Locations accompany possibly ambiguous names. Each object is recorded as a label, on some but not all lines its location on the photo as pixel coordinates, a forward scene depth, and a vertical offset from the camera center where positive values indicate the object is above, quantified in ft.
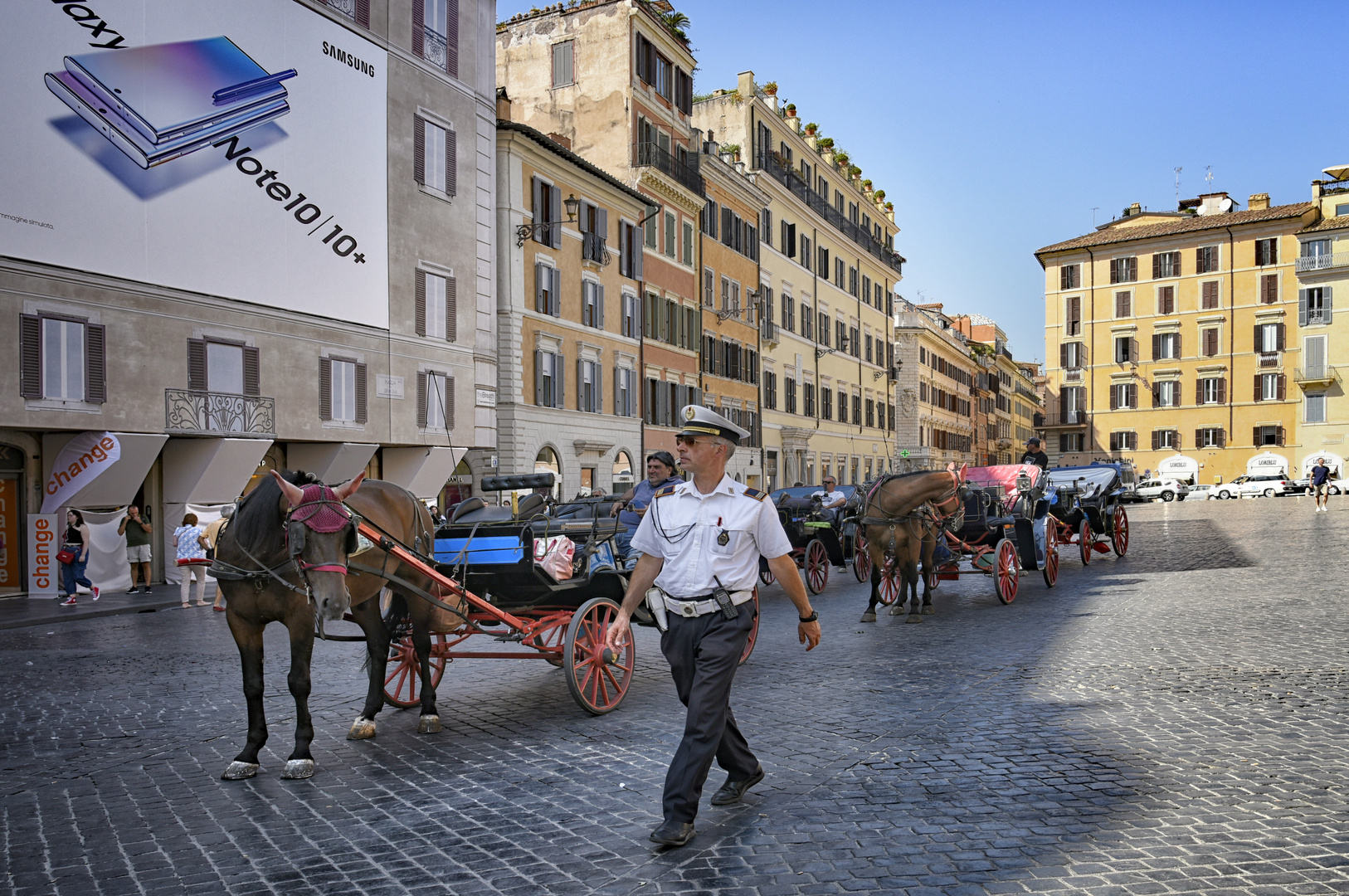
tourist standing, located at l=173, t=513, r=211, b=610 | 58.65 -4.77
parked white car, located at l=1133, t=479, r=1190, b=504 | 201.05 -5.79
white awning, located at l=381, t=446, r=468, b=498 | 89.92 -0.41
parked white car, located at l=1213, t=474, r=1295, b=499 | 196.24 -5.44
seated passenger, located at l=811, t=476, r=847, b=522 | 61.57 -2.50
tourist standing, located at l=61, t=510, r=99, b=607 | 59.26 -4.68
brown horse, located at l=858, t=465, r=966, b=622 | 41.86 -2.29
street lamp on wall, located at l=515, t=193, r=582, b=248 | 99.76 +21.04
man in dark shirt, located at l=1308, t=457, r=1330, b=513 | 123.44 -2.97
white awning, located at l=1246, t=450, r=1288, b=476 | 211.41 -1.32
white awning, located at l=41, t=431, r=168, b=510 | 64.95 -0.30
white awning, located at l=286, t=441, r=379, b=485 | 82.12 +0.47
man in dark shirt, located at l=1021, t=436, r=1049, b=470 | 61.31 +0.16
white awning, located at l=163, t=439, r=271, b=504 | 71.61 -0.34
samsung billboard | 61.93 +19.84
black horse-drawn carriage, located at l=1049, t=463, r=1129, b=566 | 63.57 -2.84
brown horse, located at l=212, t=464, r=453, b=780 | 19.72 -1.95
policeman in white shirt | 15.83 -1.73
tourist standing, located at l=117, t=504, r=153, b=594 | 65.72 -4.22
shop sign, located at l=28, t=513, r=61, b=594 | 63.26 -4.86
